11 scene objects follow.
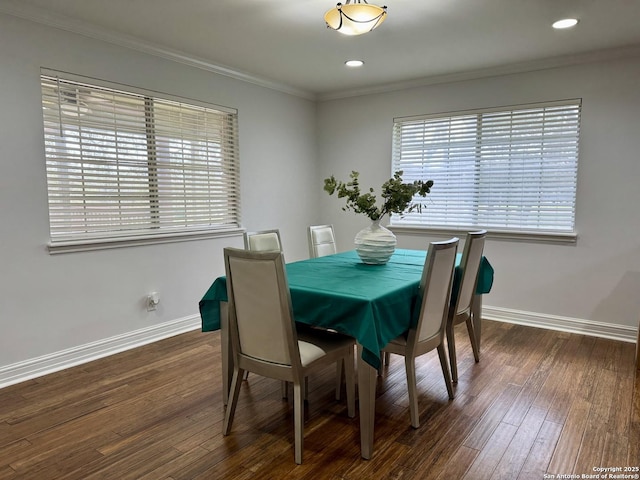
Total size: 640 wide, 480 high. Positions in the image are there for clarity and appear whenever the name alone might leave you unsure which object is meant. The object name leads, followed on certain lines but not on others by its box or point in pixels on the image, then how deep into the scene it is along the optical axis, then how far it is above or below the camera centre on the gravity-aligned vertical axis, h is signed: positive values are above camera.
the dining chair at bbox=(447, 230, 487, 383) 2.70 -0.53
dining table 2.00 -0.50
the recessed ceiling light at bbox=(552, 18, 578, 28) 2.96 +1.27
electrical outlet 3.69 -0.79
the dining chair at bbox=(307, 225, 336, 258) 3.61 -0.29
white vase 2.89 -0.25
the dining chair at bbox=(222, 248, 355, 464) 1.95 -0.59
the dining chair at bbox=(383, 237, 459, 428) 2.25 -0.57
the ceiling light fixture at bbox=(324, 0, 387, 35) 2.25 +1.01
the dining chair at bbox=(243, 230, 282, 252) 3.06 -0.24
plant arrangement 2.86 +0.08
